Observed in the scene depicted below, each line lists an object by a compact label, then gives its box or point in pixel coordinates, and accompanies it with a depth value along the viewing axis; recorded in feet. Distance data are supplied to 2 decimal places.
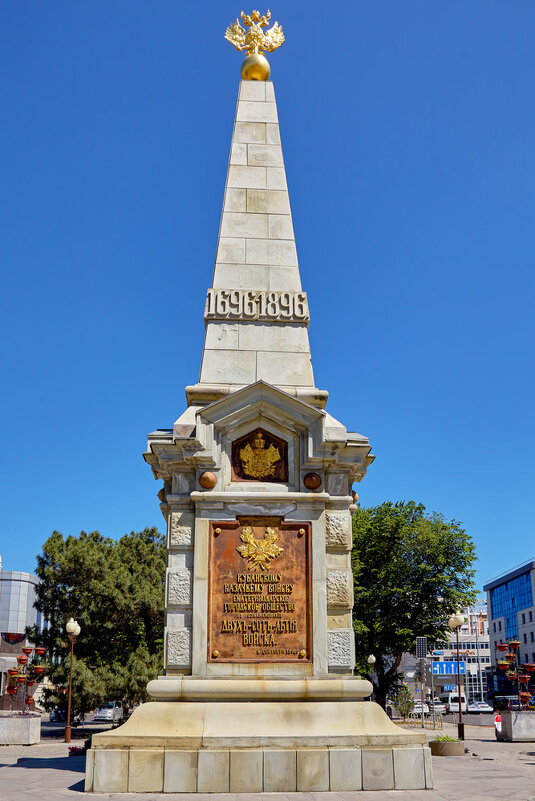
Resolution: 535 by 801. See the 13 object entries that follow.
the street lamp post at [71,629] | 88.07
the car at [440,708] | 195.39
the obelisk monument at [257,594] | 32.55
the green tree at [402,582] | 131.23
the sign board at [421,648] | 111.65
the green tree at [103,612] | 110.11
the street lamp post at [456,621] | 93.40
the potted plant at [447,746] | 65.48
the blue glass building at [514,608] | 293.00
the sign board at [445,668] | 123.44
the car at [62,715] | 116.56
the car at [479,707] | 237.66
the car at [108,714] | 155.33
